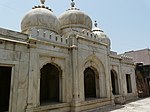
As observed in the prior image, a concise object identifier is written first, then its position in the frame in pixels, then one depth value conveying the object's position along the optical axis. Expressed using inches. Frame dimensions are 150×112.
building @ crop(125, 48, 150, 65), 833.2
